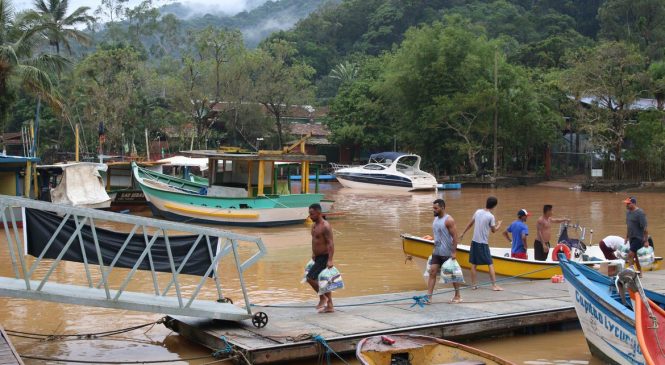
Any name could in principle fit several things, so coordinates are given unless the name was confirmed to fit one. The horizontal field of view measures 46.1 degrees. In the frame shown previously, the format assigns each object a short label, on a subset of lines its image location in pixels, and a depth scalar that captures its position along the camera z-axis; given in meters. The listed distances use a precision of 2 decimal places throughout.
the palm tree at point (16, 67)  23.09
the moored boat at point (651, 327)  7.48
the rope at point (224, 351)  8.87
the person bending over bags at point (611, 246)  13.62
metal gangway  8.79
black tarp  9.16
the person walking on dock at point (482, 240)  11.68
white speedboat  42.84
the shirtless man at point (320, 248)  10.29
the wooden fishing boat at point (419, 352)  8.12
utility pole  44.34
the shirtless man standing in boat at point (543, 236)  12.99
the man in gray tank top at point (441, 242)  10.91
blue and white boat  8.32
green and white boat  24.48
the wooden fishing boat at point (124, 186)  29.06
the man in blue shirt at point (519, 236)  13.08
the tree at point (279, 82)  49.03
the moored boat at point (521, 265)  12.63
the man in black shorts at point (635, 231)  12.93
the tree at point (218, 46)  48.34
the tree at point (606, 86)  38.69
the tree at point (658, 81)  39.69
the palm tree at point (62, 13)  47.53
